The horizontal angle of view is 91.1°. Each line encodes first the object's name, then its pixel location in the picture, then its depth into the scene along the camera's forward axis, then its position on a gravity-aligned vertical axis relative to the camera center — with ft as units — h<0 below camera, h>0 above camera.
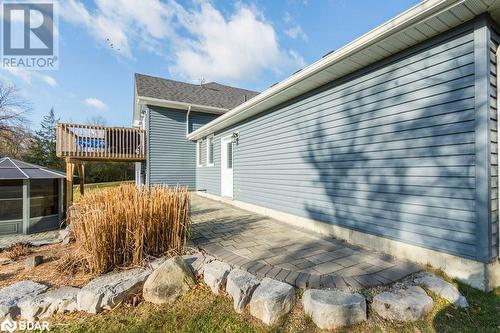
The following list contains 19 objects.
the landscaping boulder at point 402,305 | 7.04 -4.03
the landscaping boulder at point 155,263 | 9.68 -3.86
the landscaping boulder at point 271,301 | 7.22 -4.04
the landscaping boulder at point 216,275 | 8.63 -3.86
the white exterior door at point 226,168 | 27.90 -0.03
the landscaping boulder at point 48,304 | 7.61 -4.32
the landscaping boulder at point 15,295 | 7.61 -4.23
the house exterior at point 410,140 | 8.54 +1.27
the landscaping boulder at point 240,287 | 7.73 -3.88
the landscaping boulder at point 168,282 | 8.30 -4.00
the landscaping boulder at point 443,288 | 7.74 -3.99
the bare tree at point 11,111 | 57.36 +13.64
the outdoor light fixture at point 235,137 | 26.07 +3.36
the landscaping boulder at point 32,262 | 11.07 -4.30
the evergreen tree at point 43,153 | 67.84 +4.31
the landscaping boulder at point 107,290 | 7.76 -4.03
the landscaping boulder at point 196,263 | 9.62 -3.83
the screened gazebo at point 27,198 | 18.94 -2.47
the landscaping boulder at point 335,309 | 6.88 -4.04
